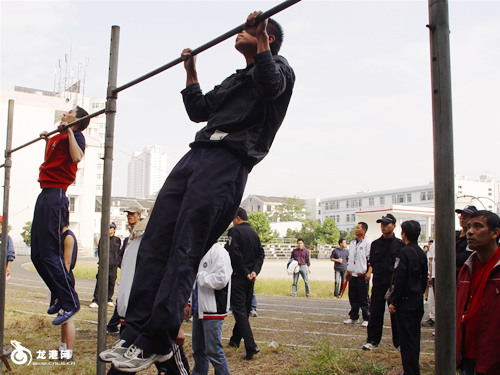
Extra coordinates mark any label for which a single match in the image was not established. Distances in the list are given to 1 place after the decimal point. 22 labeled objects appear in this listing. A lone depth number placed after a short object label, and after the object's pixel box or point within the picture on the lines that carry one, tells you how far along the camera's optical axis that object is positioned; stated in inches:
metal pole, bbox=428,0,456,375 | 72.4
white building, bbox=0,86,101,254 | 1942.7
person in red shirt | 190.2
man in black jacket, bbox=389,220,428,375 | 223.0
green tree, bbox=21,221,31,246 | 1866.5
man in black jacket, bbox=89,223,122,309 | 461.4
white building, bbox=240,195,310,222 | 3538.6
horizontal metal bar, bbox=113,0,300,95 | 99.1
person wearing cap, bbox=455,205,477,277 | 247.6
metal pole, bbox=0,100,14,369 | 224.8
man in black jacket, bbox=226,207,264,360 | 286.1
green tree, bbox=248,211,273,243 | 2271.2
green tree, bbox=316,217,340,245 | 2432.9
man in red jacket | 132.6
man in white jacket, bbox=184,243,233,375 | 194.1
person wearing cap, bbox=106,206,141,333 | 326.3
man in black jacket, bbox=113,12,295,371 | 93.5
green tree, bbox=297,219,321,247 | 2434.8
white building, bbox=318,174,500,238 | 3073.3
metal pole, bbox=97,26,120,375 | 140.9
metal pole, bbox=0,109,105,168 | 164.6
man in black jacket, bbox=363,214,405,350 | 291.7
